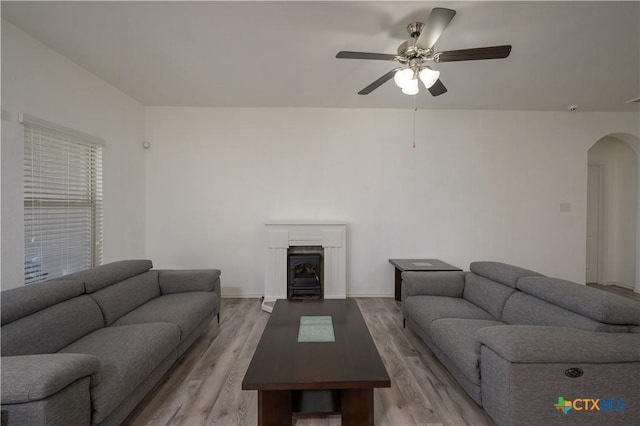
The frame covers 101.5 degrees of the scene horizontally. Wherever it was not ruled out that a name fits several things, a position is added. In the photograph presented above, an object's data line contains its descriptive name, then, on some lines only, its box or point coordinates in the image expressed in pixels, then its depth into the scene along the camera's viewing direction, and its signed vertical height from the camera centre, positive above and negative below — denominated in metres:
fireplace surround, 3.63 -0.55
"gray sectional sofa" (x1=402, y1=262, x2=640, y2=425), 1.37 -0.83
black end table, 3.49 -0.75
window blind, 2.32 +0.09
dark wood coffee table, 1.40 -0.91
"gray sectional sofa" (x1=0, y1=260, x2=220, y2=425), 1.13 -0.85
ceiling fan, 1.86 +1.18
